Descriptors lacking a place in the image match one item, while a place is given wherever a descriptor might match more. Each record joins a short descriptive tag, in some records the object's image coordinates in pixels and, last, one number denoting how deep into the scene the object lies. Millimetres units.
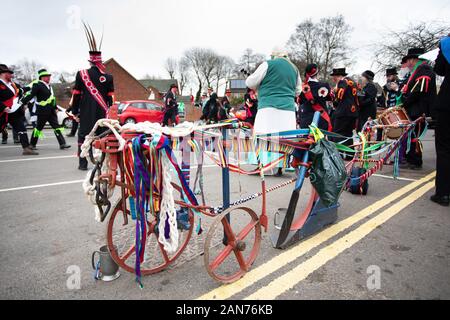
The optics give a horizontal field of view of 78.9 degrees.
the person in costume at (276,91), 3830
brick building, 40250
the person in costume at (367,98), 6512
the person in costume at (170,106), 12147
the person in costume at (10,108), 6734
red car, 15412
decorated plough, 1796
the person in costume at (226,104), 13752
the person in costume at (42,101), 7105
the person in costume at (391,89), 7652
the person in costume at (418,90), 4953
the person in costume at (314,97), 4867
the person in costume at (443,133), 3525
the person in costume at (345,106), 5703
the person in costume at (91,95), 5020
